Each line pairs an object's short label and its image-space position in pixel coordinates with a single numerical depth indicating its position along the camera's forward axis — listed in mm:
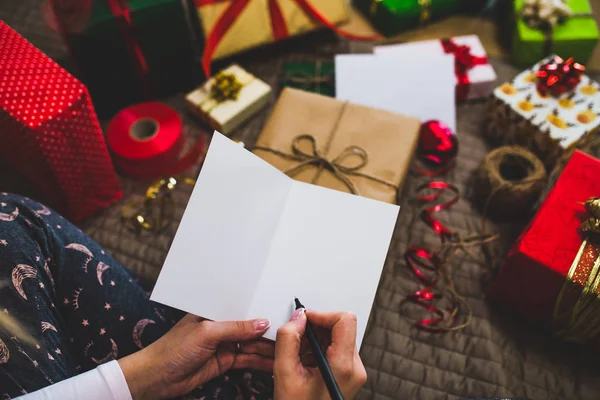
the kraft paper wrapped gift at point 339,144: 863
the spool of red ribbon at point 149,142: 1014
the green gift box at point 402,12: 1196
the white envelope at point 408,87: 1086
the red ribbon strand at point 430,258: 878
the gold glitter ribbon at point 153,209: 991
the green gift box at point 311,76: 1144
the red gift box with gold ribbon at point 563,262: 727
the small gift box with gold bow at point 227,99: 1074
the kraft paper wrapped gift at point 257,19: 1090
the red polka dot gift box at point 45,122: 781
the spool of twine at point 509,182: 894
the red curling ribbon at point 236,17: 1094
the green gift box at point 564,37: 1109
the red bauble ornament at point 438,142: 1009
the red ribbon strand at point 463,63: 1109
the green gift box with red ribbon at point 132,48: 955
